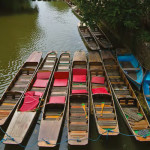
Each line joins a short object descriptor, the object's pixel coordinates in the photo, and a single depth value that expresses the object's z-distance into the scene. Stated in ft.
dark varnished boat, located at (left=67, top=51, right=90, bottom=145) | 31.26
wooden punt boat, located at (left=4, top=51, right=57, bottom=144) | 31.84
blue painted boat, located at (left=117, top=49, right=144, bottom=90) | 45.93
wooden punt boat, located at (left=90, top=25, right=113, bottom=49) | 66.09
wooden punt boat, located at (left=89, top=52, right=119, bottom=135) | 33.05
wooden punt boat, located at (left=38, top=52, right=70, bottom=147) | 30.94
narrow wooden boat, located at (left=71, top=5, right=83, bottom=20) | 112.57
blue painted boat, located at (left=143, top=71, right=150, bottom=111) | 39.77
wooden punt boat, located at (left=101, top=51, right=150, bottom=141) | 31.90
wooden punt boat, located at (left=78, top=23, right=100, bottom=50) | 67.80
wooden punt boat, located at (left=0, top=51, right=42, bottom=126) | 36.70
